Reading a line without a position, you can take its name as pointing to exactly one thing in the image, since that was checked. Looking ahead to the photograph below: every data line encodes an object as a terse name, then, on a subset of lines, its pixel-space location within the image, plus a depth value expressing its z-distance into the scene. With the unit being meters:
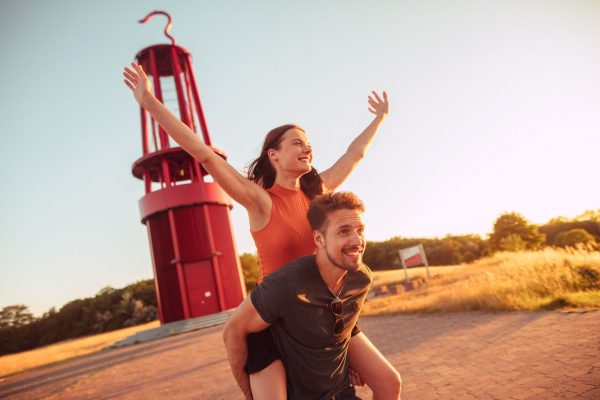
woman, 2.45
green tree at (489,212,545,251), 33.69
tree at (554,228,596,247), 27.38
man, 2.29
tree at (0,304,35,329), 45.19
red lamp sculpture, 22.41
